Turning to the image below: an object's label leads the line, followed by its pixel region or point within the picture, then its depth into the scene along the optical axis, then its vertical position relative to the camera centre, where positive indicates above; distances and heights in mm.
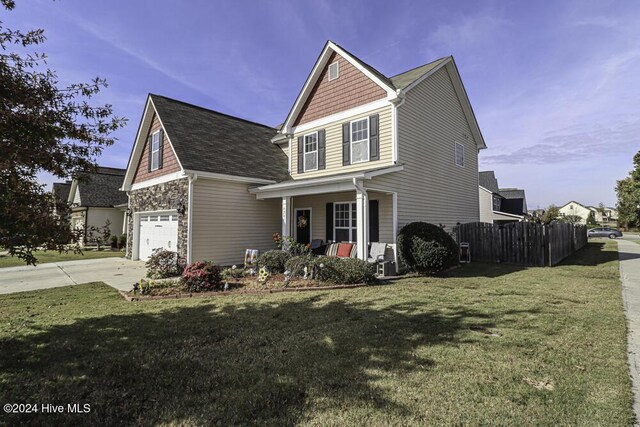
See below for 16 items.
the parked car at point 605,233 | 39697 -23
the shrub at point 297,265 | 9504 -968
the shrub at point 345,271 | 8875 -1066
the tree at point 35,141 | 3531 +1168
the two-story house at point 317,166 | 11750 +2796
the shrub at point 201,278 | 8312 -1192
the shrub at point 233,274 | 9992 -1336
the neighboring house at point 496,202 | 34656 +3839
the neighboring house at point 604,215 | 73338 +5275
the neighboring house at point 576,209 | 90938 +6904
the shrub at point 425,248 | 10148 -486
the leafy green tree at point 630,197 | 37719 +4795
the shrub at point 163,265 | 10539 -1106
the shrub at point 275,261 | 10570 -958
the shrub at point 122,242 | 22688 -685
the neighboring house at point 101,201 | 24719 +2492
